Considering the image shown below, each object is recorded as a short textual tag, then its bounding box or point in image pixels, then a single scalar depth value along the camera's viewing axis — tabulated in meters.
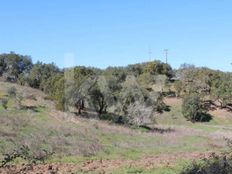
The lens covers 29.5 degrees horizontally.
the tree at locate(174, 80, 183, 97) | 83.19
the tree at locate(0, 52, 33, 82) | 84.06
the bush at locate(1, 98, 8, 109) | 44.41
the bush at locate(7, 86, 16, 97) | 49.94
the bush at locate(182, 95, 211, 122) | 69.56
